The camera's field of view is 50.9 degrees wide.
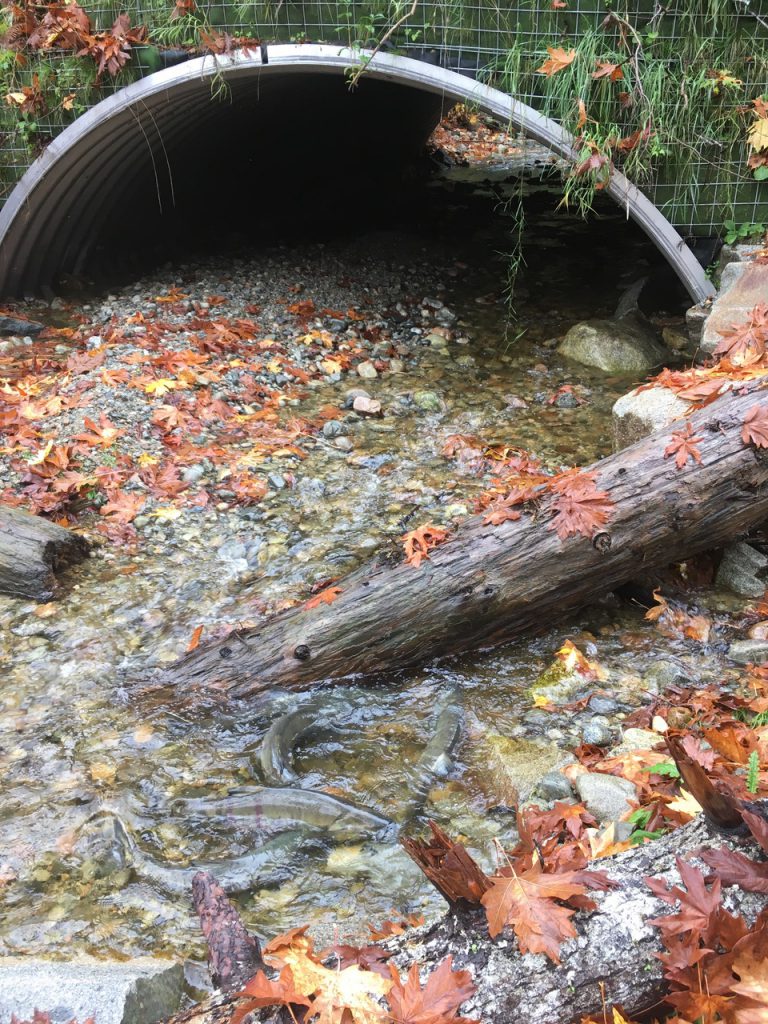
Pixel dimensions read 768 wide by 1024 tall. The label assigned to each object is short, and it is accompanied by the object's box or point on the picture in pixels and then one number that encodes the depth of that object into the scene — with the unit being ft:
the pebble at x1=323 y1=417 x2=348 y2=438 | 20.71
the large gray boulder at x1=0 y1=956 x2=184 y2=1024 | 7.04
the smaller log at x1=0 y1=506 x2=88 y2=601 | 14.79
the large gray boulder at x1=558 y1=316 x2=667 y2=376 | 23.88
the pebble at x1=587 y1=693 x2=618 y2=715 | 12.14
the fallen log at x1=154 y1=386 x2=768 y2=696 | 12.85
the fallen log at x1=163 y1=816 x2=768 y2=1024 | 5.68
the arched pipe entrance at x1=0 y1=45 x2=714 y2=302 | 19.39
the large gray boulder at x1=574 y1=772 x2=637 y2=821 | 9.69
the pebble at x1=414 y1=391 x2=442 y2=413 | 22.13
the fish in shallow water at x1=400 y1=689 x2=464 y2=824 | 10.92
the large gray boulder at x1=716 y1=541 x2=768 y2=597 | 14.34
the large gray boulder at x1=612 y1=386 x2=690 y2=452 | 15.84
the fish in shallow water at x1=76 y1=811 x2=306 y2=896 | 9.82
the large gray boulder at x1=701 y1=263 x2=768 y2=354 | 18.58
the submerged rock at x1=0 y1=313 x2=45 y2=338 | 24.63
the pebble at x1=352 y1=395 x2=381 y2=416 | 21.84
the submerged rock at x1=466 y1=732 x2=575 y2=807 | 10.81
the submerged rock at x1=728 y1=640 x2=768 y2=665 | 12.69
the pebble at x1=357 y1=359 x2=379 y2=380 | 23.97
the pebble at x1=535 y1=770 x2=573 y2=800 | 10.45
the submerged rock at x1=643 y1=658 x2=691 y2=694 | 12.40
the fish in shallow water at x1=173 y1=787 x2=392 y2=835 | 10.47
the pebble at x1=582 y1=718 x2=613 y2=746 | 11.54
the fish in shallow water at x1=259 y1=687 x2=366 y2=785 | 11.44
